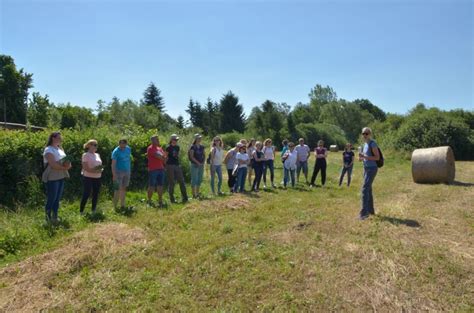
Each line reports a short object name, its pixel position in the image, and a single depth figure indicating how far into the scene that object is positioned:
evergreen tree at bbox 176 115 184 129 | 63.55
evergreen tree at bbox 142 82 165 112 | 68.44
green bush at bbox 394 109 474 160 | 29.72
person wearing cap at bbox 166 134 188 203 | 10.54
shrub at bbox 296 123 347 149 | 49.31
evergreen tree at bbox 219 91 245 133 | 57.28
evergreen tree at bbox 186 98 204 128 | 63.16
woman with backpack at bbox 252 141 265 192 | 12.98
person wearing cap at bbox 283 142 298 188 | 13.74
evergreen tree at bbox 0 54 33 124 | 46.41
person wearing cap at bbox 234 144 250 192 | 12.26
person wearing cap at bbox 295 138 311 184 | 14.53
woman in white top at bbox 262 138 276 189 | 13.64
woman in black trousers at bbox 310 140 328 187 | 14.10
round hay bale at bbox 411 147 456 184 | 14.64
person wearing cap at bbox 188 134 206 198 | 11.30
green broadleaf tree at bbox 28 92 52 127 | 47.34
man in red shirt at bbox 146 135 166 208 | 9.92
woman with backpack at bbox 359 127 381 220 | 8.34
